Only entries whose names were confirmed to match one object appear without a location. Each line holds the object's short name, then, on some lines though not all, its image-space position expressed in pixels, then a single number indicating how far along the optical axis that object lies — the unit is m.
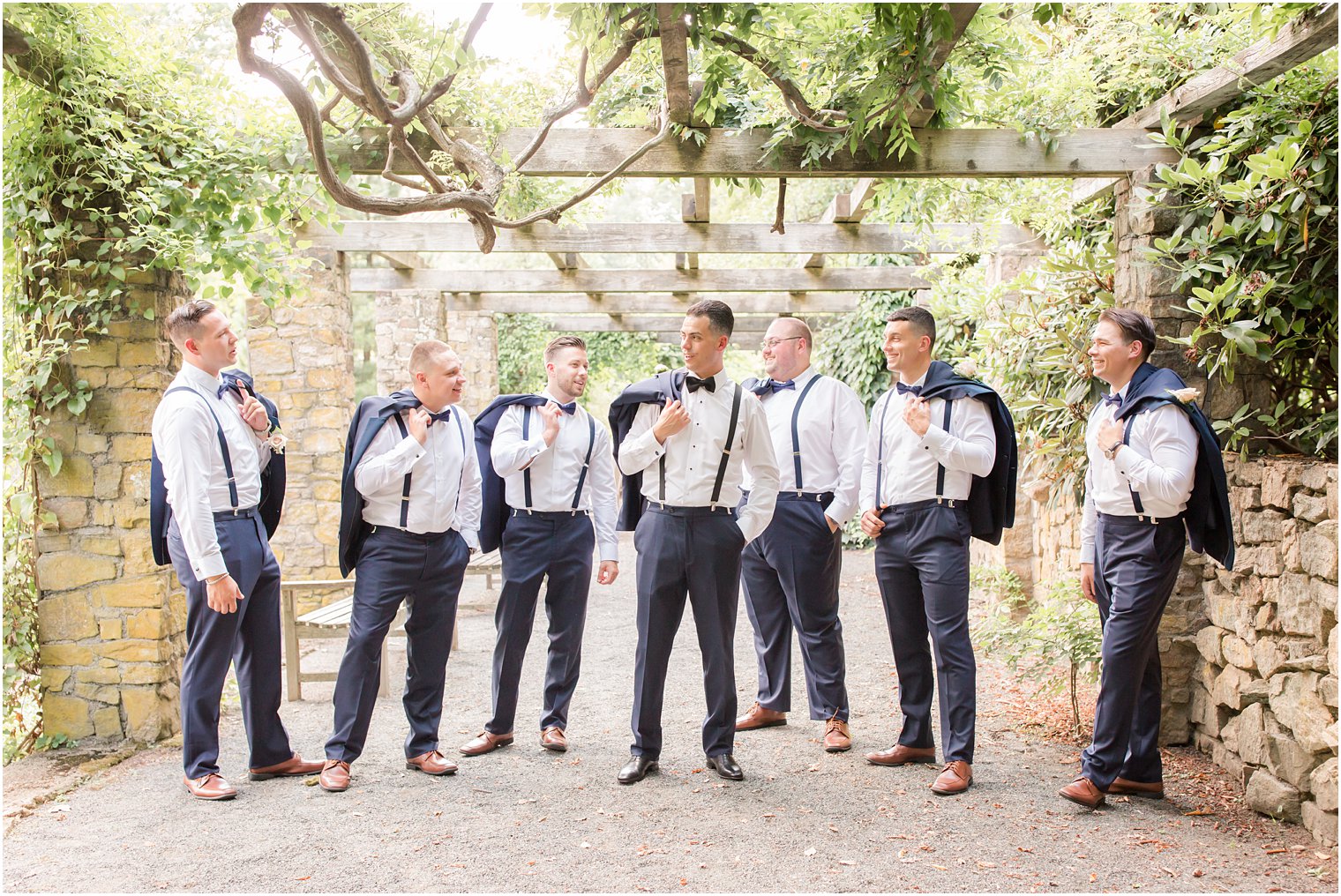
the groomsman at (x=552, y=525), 4.51
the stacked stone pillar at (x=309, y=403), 8.08
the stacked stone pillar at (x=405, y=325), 10.97
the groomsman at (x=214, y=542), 3.77
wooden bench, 5.61
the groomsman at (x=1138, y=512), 3.66
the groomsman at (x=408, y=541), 4.05
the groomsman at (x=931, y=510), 4.07
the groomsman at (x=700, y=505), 3.94
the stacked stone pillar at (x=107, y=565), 4.76
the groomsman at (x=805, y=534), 4.64
